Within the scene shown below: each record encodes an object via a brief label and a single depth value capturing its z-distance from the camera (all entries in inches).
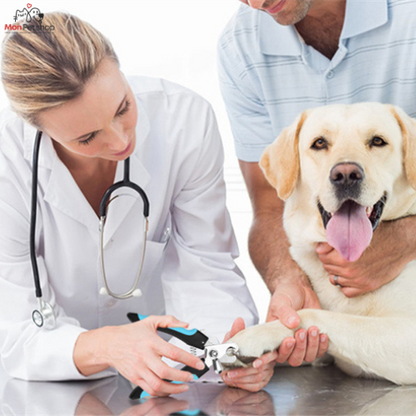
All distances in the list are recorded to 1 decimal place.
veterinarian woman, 56.2
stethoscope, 61.8
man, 68.0
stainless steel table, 53.0
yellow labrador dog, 58.0
